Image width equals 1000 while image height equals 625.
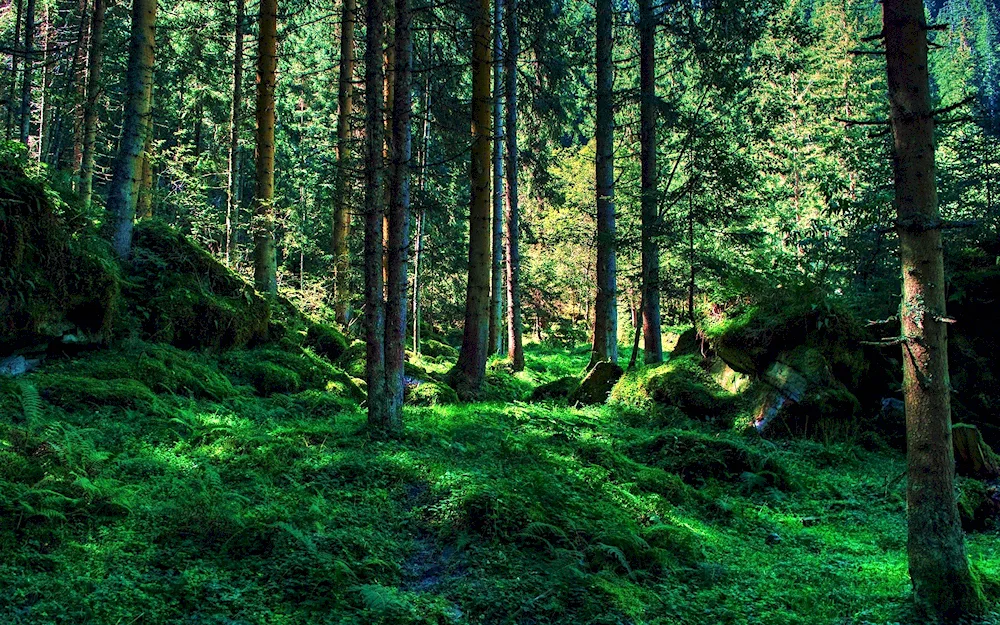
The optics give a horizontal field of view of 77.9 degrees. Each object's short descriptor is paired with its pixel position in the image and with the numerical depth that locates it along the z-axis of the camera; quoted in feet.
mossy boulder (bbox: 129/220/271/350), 33.92
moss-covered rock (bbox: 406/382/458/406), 38.27
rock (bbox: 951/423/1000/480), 25.21
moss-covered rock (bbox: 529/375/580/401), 45.03
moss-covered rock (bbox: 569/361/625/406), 42.83
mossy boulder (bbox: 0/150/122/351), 24.38
